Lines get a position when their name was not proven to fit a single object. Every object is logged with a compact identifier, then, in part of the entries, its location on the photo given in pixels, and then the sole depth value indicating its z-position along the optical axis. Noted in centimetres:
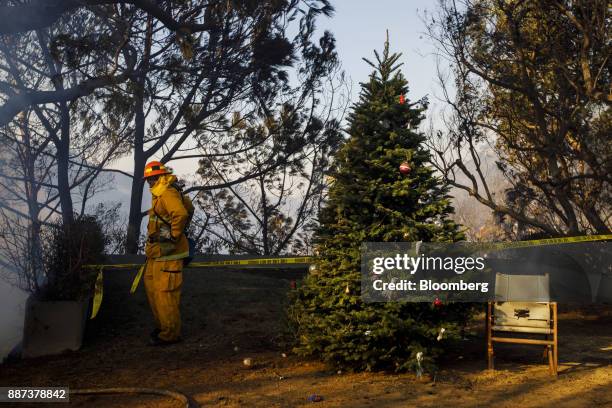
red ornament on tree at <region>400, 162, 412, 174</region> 612
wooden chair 621
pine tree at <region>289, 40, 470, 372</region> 592
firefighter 750
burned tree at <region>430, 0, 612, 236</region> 1245
